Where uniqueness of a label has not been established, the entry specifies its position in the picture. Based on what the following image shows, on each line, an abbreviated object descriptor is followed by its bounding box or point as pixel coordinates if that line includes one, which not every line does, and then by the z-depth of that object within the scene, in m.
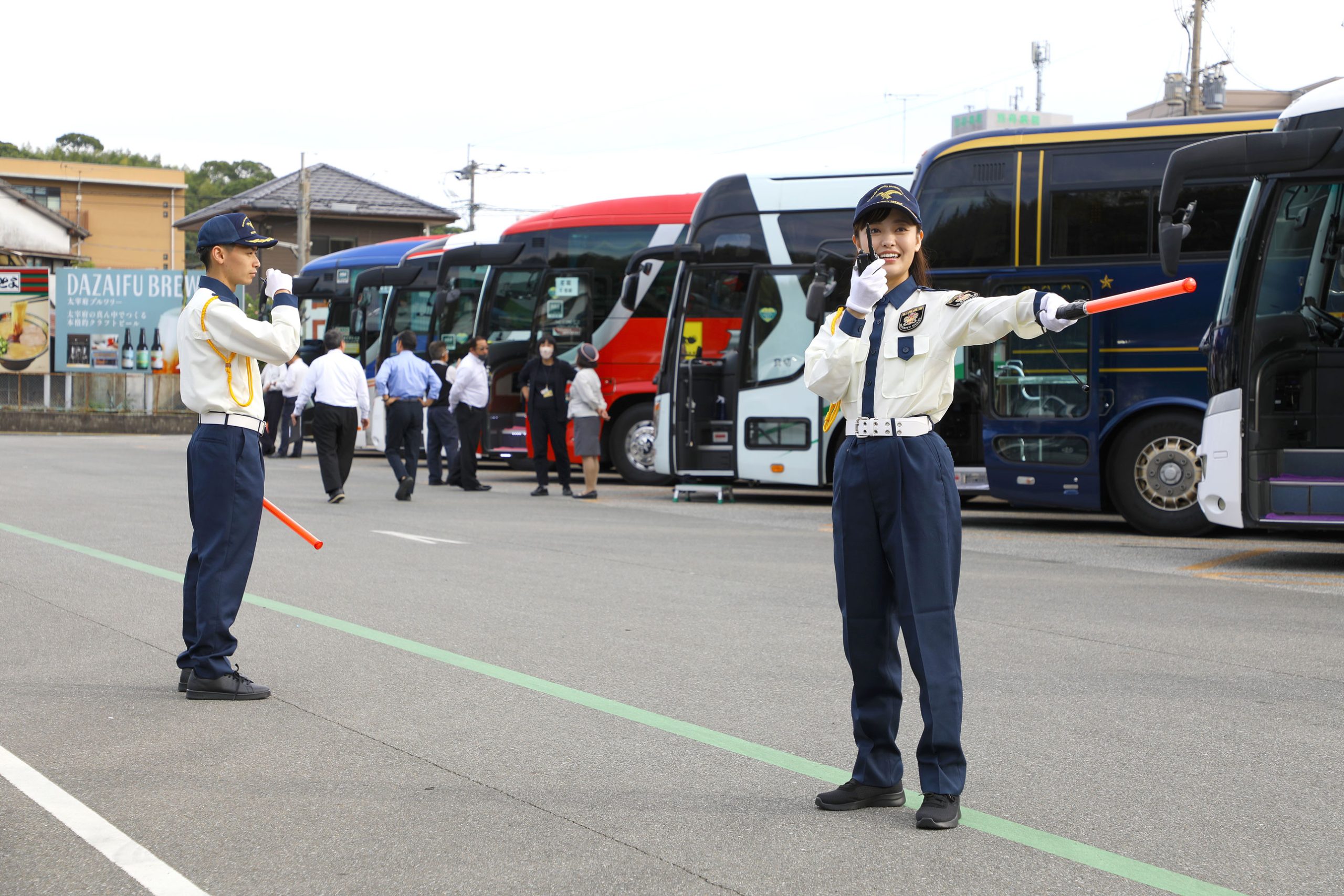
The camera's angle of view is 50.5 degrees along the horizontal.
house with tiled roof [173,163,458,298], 57.91
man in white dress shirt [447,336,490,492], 18.55
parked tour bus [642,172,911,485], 15.93
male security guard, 5.86
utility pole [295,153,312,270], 44.59
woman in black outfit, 17.39
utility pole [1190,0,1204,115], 32.66
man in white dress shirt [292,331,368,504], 15.48
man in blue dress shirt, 16.69
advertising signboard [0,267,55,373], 39.09
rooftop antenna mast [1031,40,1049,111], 67.06
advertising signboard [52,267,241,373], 39.22
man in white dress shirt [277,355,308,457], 24.05
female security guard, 4.15
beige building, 67.88
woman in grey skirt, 16.97
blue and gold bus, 13.04
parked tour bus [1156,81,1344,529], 10.59
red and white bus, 19.80
